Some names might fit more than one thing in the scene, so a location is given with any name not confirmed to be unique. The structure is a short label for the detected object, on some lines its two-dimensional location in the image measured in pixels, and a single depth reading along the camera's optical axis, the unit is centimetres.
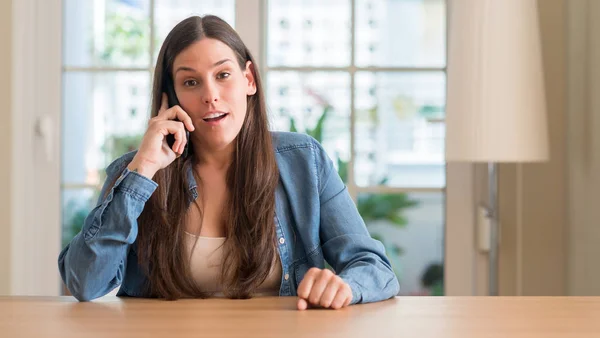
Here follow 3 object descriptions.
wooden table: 146
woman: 188
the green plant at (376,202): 312
